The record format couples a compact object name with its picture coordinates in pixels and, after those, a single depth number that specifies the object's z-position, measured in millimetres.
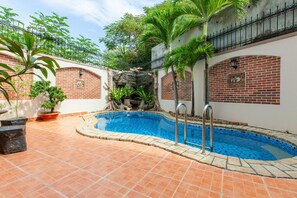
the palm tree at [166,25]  6196
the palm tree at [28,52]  1508
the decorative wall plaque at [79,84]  7453
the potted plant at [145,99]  9469
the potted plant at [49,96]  5395
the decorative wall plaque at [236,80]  4961
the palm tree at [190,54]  5234
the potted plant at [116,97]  9062
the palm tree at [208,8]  4716
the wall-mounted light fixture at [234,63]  4993
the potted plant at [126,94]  9445
